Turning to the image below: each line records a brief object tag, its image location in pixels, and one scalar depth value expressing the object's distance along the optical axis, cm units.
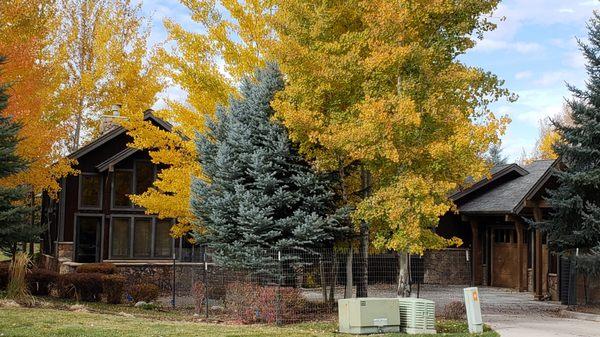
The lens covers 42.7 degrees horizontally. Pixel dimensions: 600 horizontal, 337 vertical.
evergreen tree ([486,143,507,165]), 5594
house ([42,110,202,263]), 2925
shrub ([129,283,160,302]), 2152
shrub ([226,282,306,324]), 1703
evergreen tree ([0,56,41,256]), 2041
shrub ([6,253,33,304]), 1977
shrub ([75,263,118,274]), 2388
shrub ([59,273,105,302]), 2150
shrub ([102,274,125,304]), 2148
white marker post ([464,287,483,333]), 1556
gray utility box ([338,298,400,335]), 1519
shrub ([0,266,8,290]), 2133
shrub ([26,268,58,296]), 2155
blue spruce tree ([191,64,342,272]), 1805
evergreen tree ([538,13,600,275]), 2041
